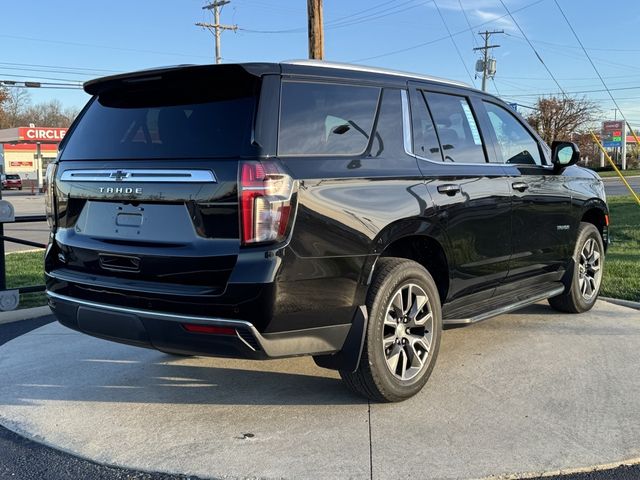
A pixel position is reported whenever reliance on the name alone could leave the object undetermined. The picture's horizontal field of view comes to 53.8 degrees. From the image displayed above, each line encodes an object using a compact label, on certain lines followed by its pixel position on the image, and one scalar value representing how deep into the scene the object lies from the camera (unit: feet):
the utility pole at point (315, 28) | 36.32
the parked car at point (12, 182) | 178.16
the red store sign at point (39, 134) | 172.24
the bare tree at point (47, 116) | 301.63
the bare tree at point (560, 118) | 192.96
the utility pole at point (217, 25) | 158.44
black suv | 10.39
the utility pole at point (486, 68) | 175.01
